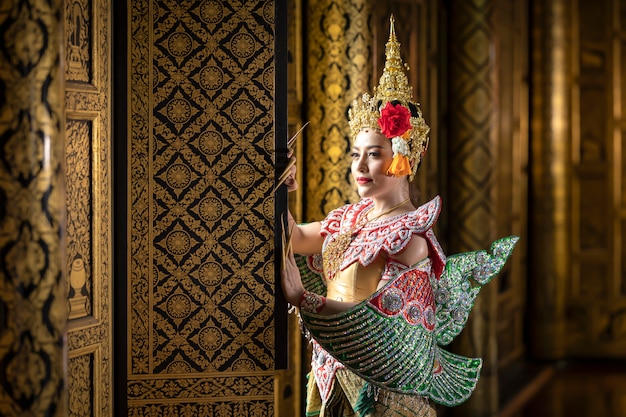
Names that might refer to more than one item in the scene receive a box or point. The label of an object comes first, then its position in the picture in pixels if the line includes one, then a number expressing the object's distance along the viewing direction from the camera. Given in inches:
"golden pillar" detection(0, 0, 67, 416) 88.1
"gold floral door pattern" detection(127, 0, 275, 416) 123.5
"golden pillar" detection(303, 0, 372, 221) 174.6
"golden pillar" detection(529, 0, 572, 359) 283.3
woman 118.1
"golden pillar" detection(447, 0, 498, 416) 209.6
